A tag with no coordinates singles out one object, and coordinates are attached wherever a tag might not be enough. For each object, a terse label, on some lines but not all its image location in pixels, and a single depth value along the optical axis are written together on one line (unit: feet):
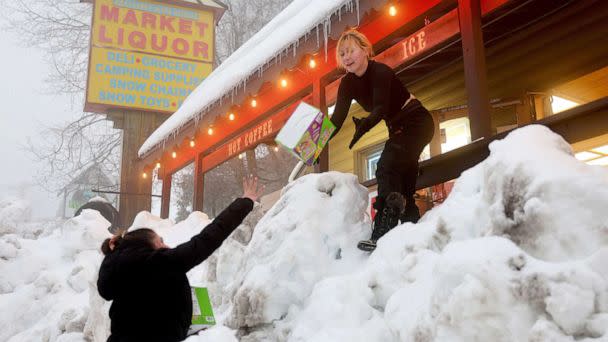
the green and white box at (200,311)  9.70
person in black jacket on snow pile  11.86
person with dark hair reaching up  8.36
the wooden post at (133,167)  44.57
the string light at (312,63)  24.21
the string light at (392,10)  19.43
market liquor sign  46.96
